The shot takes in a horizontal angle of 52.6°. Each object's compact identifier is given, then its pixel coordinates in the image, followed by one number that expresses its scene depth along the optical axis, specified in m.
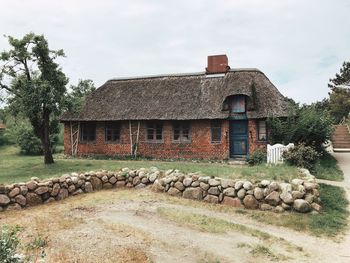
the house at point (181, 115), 21.27
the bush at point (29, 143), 28.03
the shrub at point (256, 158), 18.68
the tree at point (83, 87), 53.94
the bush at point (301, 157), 14.59
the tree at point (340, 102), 43.99
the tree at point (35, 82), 17.20
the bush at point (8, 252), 4.30
